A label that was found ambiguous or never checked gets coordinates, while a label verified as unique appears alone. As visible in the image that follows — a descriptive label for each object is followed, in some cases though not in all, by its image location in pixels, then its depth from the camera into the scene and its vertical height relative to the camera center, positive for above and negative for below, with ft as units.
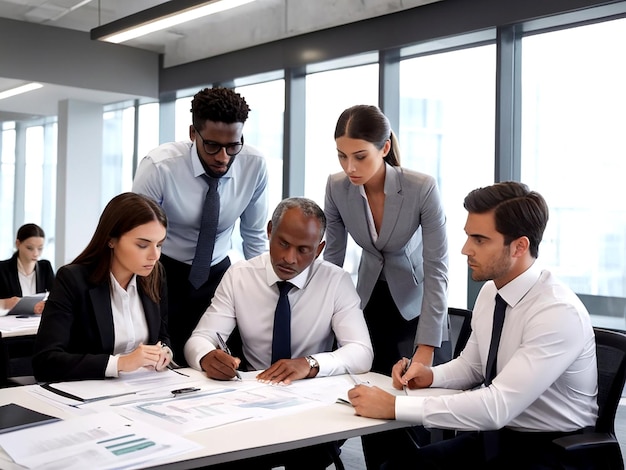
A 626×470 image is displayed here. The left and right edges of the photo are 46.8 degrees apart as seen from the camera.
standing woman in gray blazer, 8.95 +0.16
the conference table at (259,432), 5.28 -1.51
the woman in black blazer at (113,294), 8.06 -0.58
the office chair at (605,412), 6.50 -1.53
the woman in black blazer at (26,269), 17.44 -0.64
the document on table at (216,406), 6.09 -1.45
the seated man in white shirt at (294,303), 8.52 -0.69
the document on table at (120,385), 6.97 -1.43
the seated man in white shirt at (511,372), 6.53 -1.17
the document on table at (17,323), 12.19 -1.41
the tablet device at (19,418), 5.83 -1.46
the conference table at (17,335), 11.59 -1.49
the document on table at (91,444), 5.08 -1.50
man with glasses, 10.05 +0.63
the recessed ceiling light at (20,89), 24.30 +5.39
